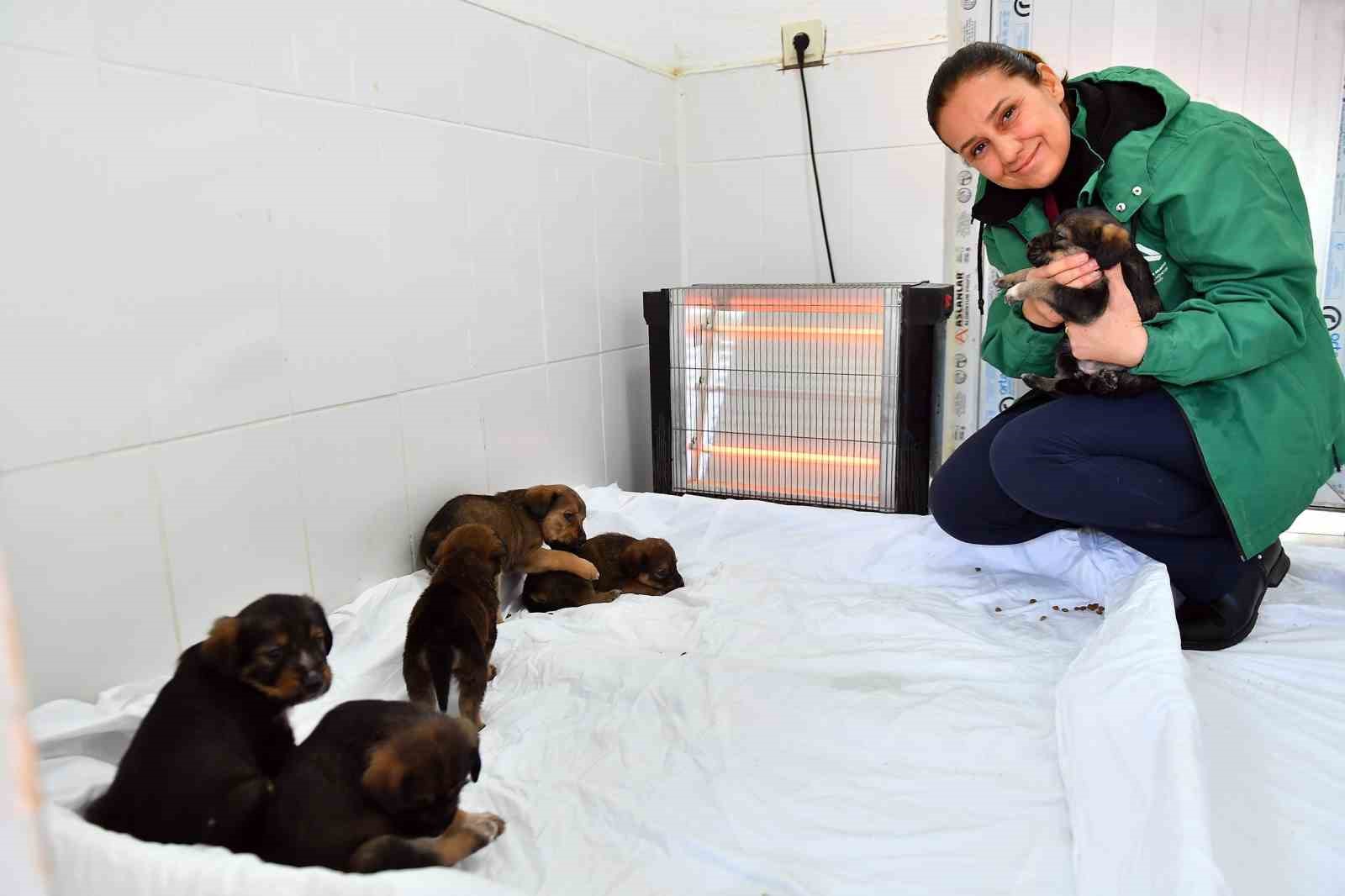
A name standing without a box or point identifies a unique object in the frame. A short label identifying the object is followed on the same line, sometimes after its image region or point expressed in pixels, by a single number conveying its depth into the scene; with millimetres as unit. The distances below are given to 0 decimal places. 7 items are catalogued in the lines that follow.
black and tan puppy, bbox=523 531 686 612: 2199
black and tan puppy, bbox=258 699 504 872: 1046
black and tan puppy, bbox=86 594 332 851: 1058
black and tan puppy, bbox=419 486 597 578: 2135
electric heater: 2711
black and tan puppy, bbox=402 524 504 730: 1582
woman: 1723
